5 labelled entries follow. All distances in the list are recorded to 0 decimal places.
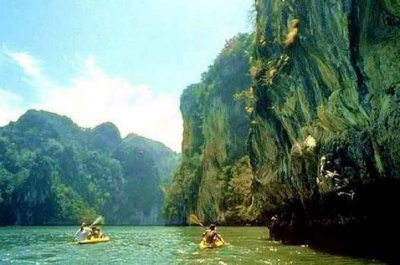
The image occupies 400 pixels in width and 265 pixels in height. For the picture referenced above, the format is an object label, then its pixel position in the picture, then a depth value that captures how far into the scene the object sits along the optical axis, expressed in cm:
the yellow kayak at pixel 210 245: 2350
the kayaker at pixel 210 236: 2386
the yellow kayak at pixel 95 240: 2888
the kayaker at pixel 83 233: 2955
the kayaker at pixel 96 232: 3098
